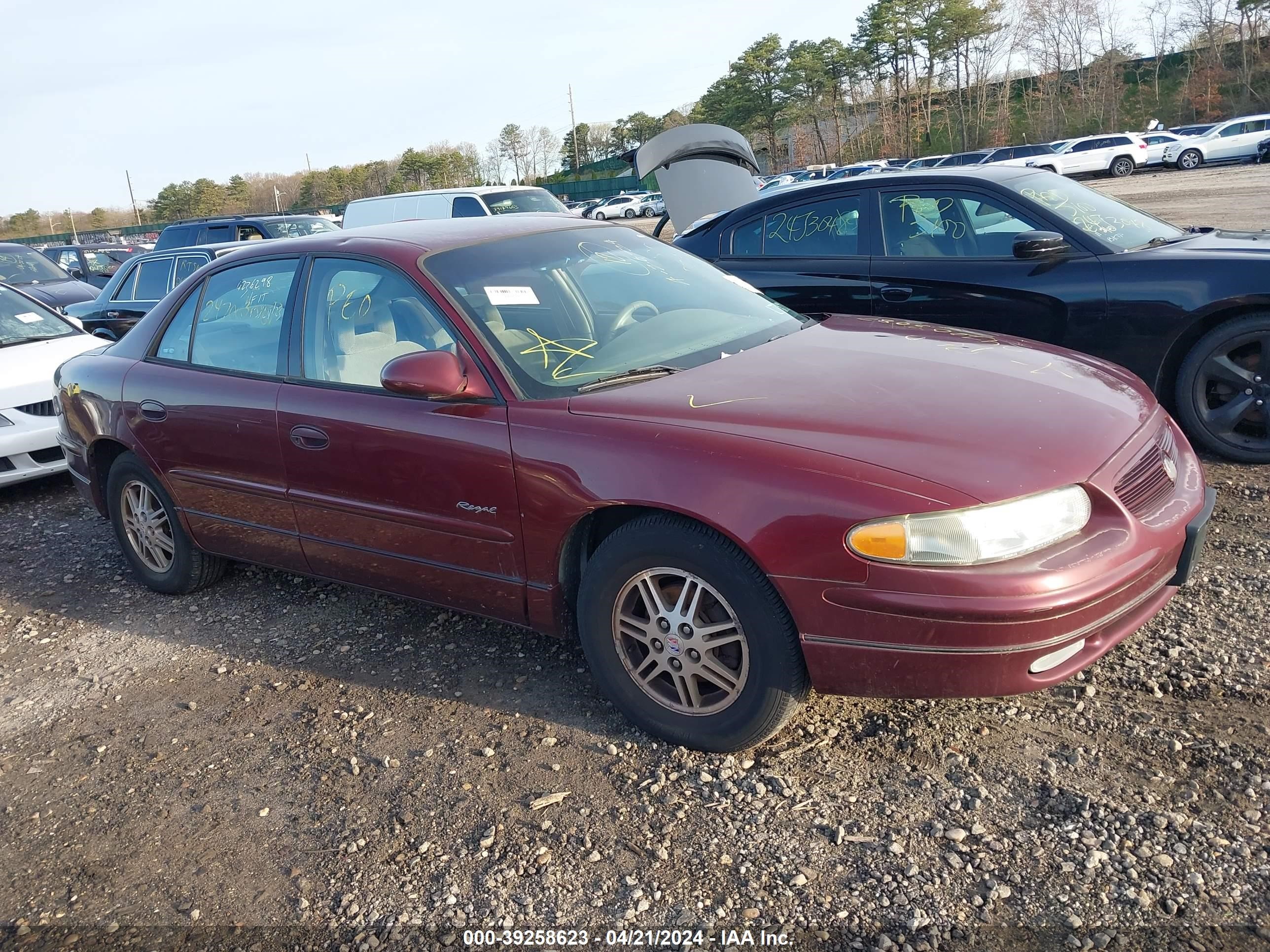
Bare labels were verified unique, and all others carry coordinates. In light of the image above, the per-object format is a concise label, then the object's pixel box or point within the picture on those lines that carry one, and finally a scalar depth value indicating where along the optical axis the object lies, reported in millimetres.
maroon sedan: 2465
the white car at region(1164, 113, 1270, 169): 34219
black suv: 13586
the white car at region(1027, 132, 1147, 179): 35938
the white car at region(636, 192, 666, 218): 48569
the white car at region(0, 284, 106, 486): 6230
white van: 13312
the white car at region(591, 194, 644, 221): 49906
